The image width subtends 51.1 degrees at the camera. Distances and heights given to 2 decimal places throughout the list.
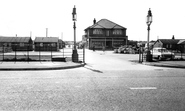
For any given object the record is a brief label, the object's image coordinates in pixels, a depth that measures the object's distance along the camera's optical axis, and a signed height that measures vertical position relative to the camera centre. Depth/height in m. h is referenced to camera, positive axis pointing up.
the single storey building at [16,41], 60.43 +2.69
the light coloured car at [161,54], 23.21 -0.48
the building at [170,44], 71.18 +2.27
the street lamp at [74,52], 17.47 -0.21
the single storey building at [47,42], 60.38 +2.39
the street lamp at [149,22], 18.57 +2.70
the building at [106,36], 70.19 +5.15
